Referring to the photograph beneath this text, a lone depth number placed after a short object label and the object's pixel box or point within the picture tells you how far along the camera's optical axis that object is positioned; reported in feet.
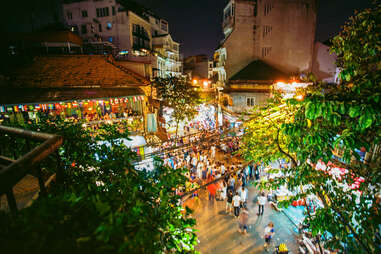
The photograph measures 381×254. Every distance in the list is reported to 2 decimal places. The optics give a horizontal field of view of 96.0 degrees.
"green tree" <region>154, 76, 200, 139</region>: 56.95
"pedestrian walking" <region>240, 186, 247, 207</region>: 33.50
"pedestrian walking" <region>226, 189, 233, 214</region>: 35.06
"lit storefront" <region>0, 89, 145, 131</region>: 32.78
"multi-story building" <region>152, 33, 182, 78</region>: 97.91
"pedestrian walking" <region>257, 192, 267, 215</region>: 33.09
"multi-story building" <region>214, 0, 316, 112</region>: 65.51
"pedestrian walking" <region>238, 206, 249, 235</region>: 29.76
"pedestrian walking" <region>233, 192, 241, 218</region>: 32.50
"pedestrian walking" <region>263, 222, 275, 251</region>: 27.27
